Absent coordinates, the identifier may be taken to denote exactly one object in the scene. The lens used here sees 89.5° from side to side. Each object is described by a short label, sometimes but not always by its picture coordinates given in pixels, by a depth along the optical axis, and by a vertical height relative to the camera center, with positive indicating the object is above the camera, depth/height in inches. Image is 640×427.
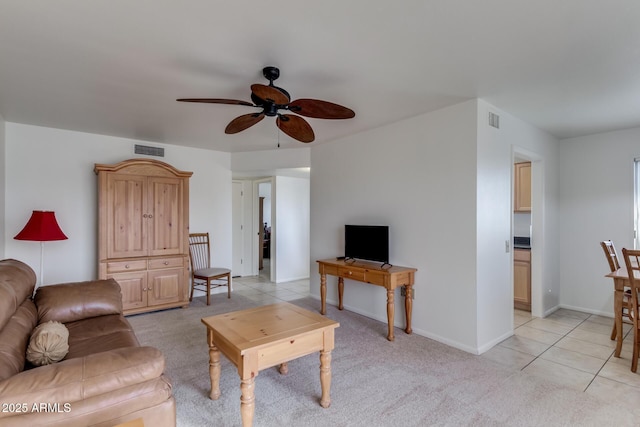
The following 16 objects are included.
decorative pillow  68.2 -28.2
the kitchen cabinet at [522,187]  181.6 +15.8
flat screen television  148.1 -13.2
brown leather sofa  48.2 -27.6
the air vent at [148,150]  186.8 +38.6
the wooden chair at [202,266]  195.2 -32.2
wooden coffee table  73.2 -31.5
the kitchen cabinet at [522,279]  173.5 -35.0
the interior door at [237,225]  268.5 -7.9
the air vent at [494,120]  127.6 +38.1
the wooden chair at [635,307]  104.8 -30.4
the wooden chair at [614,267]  117.9 -21.3
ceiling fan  84.1 +30.8
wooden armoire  160.2 -8.4
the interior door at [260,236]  293.8 -19.4
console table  132.6 -26.8
